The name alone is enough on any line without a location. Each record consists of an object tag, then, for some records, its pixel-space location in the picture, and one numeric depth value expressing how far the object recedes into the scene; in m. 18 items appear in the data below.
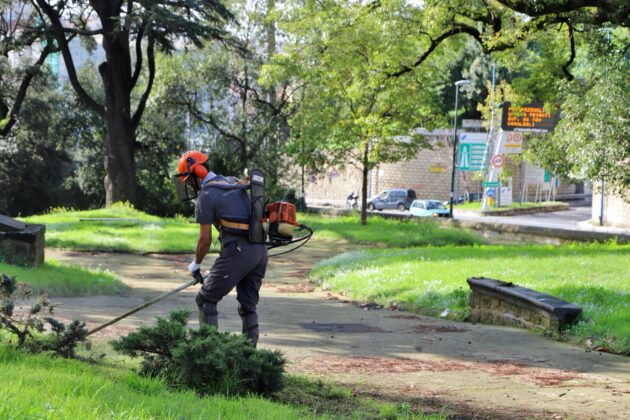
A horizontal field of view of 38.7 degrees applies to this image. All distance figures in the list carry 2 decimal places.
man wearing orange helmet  8.09
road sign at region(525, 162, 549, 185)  66.88
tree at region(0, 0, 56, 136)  32.72
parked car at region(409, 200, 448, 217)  52.66
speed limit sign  51.53
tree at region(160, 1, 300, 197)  41.84
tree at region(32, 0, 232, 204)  31.94
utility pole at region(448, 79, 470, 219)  47.64
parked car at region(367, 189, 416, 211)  63.66
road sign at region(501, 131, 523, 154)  54.28
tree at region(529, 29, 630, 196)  19.45
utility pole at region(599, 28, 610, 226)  19.82
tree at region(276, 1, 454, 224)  27.27
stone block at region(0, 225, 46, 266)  15.04
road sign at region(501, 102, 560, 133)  48.44
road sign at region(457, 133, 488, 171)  62.05
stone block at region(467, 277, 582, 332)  10.78
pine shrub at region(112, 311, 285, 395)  6.54
